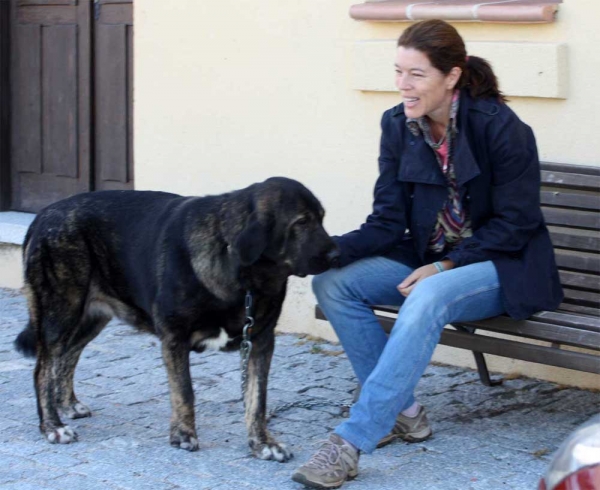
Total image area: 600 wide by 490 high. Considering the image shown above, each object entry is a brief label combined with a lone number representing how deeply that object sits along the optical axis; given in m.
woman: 7.03
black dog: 7.32
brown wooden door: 13.57
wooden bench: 7.33
